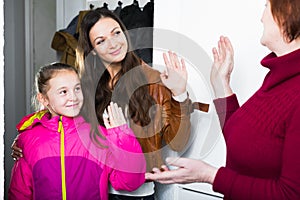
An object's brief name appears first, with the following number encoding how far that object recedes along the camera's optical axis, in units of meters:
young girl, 1.33
